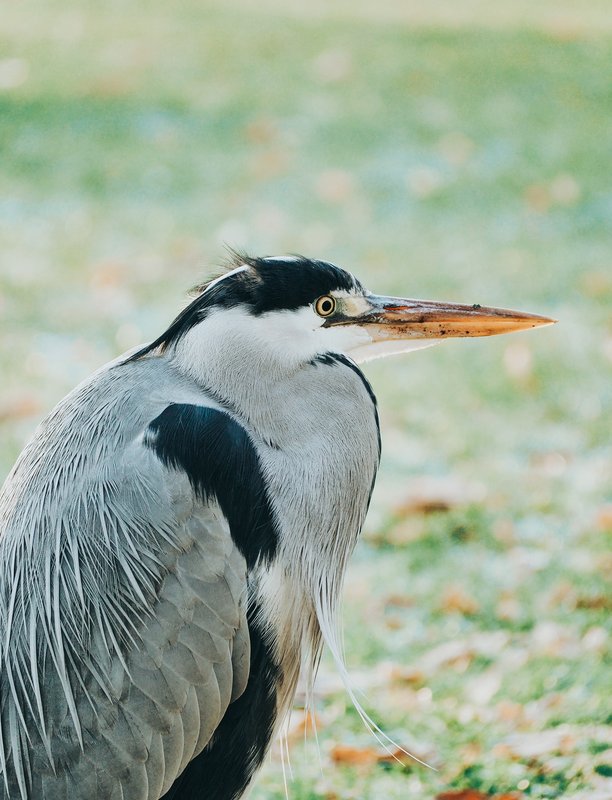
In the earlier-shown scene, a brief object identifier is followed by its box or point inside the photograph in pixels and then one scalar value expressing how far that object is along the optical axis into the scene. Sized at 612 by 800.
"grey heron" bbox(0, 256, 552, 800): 5.13
